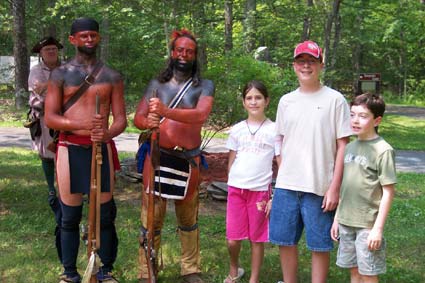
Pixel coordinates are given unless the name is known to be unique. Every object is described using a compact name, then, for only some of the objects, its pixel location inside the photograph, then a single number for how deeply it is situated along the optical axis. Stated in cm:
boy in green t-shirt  302
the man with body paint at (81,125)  345
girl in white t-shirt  379
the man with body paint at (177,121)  366
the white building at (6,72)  1911
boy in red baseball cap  327
